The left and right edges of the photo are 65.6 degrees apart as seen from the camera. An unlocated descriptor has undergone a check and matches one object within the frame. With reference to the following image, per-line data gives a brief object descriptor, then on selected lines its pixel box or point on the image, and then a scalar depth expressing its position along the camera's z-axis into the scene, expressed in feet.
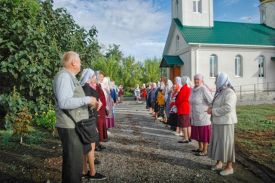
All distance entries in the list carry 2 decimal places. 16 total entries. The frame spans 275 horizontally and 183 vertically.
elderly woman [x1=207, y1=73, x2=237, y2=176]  12.99
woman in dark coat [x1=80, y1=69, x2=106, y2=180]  12.06
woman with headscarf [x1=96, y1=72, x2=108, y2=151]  16.78
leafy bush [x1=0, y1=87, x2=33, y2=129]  20.02
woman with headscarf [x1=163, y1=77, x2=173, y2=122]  26.74
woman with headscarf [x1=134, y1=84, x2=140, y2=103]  66.46
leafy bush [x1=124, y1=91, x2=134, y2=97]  93.51
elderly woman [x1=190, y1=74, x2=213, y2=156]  16.47
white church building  60.90
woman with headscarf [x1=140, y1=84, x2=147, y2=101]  60.88
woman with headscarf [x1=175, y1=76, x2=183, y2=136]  23.23
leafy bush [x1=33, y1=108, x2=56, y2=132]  21.77
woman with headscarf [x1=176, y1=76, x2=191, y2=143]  20.22
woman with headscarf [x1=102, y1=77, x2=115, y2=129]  21.24
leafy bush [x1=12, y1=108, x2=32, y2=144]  18.08
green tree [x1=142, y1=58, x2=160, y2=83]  112.90
